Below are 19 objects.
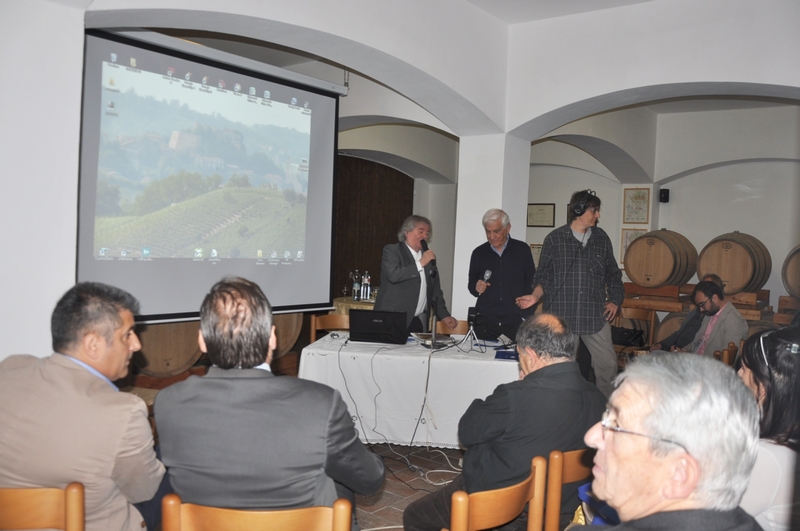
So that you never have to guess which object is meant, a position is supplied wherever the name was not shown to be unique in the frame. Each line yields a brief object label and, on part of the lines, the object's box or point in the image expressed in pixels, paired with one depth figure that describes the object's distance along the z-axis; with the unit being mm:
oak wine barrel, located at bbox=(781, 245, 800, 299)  6300
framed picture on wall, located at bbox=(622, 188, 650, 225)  8781
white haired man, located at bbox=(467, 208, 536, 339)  4586
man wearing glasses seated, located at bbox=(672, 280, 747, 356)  5180
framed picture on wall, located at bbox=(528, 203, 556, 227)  9867
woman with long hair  1567
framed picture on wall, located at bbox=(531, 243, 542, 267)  9889
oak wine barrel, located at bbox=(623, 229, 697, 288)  7402
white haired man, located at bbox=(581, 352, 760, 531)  1078
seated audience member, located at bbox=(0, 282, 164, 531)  1638
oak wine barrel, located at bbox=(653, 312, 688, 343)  7211
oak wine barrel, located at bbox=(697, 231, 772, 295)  7070
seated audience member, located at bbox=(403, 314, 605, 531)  2186
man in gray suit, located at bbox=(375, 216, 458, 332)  4461
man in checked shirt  4508
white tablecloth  3666
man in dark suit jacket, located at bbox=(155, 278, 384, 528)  1619
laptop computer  3922
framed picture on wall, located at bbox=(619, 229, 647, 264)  8852
